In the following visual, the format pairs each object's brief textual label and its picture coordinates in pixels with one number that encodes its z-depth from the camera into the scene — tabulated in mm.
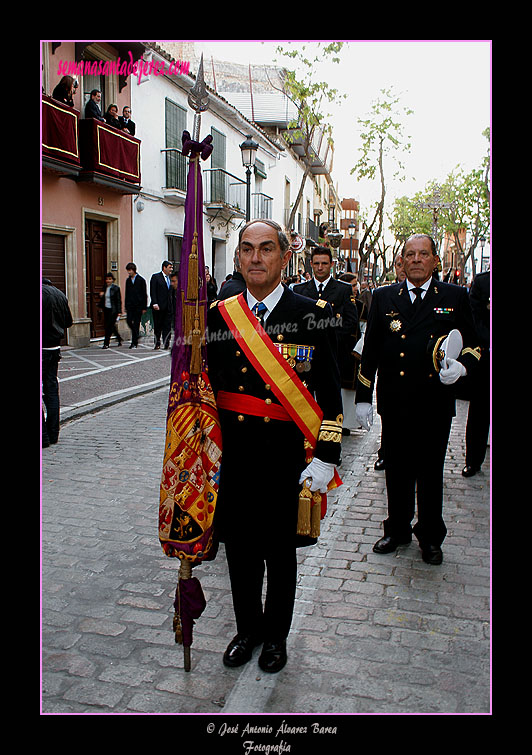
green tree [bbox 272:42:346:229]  15438
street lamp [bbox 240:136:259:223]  14344
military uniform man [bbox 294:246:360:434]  6648
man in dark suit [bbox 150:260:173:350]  15703
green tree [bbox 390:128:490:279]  34922
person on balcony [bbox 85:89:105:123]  15086
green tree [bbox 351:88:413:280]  22344
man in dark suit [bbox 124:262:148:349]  16141
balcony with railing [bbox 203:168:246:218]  23386
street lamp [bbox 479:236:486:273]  35659
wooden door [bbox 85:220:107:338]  16656
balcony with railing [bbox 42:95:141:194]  13570
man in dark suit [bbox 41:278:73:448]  6859
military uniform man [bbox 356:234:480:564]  4082
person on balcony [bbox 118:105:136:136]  16469
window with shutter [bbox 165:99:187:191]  19719
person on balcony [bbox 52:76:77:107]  13805
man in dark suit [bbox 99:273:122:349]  15633
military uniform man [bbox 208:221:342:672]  2793
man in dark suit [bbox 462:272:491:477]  6070
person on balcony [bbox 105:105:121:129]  15992
